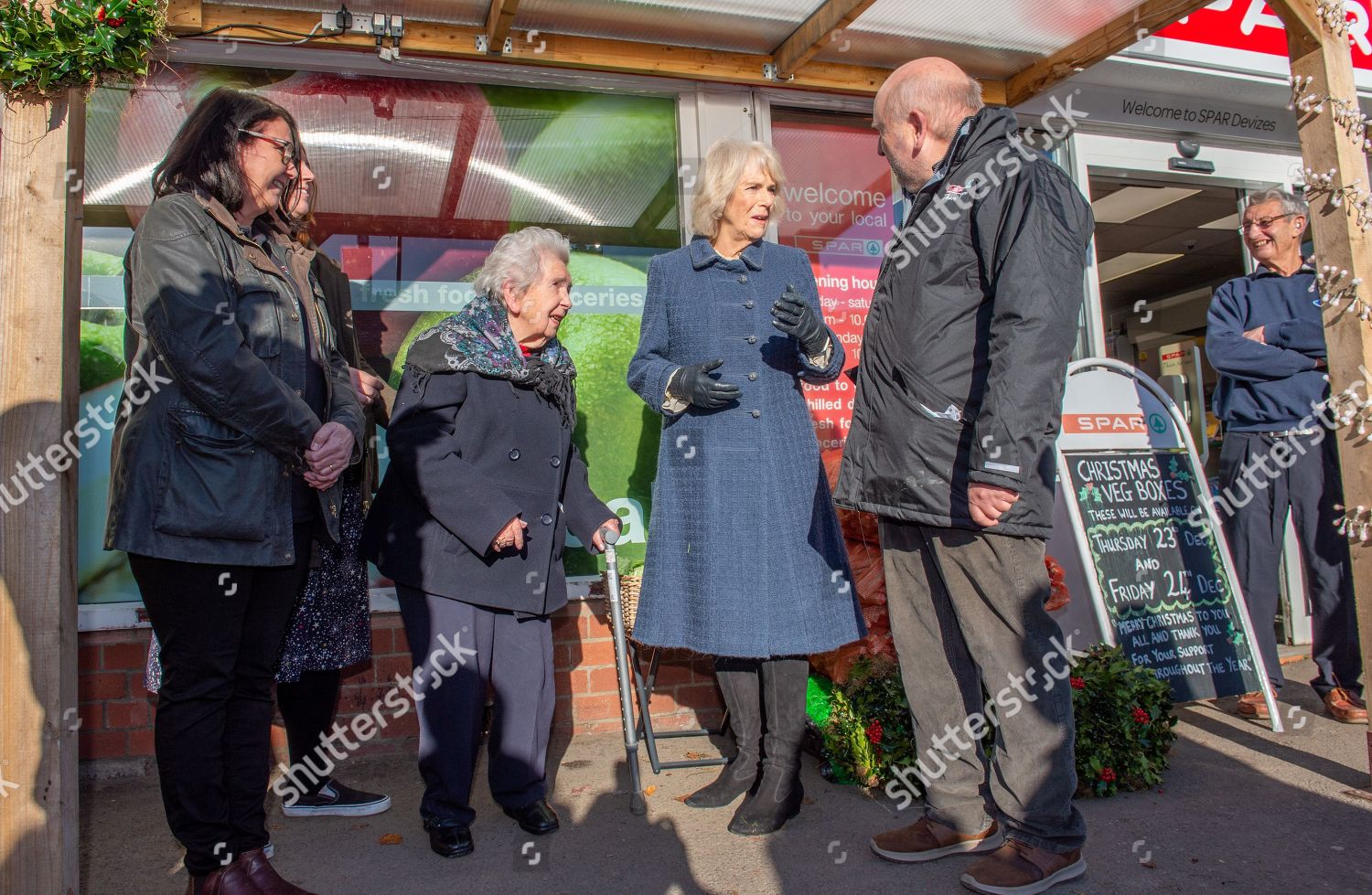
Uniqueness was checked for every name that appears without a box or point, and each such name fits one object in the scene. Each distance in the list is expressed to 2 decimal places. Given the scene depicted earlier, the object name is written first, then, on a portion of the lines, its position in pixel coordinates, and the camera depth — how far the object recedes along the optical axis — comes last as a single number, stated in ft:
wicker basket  12.42
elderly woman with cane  9.72
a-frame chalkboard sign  13.24
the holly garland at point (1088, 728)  10.81
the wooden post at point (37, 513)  7.08
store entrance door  28.12
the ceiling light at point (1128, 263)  36.40
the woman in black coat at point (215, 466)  7.53
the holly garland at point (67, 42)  7.04
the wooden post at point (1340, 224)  10.69
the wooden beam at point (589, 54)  13.25
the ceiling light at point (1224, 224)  30.47
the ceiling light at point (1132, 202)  26.96
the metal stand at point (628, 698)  10.82
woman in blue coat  9.95
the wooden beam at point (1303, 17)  11.22
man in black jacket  7.68
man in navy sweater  13.73
